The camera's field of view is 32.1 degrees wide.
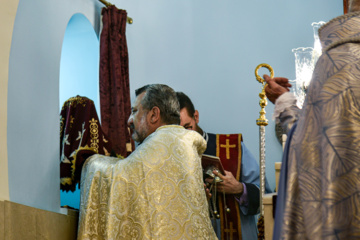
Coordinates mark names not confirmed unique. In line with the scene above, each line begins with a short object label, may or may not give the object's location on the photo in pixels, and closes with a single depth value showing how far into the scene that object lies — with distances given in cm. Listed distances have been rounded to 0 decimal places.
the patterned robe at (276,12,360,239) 169
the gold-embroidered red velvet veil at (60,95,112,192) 413
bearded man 380
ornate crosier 407
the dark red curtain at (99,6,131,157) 509
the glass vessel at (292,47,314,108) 378
